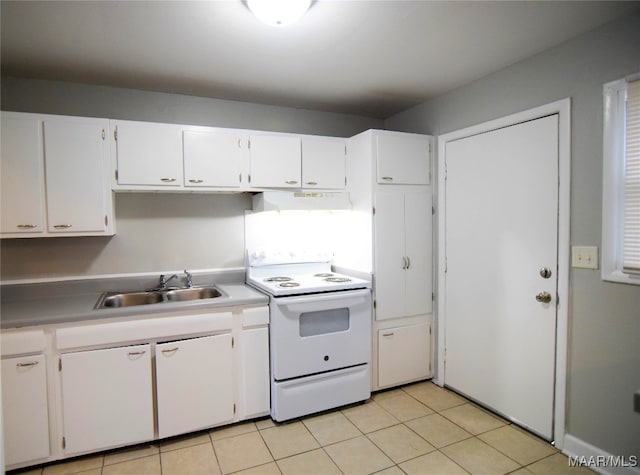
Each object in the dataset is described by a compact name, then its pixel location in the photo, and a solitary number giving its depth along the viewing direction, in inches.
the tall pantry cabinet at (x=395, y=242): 119.9
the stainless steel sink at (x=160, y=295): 112.9
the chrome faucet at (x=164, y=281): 117.6
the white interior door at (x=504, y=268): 94.1
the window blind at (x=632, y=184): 76.6
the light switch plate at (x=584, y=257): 83.7
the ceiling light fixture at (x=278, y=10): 68.2
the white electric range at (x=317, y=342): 103.9
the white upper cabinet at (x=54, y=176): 94.1
